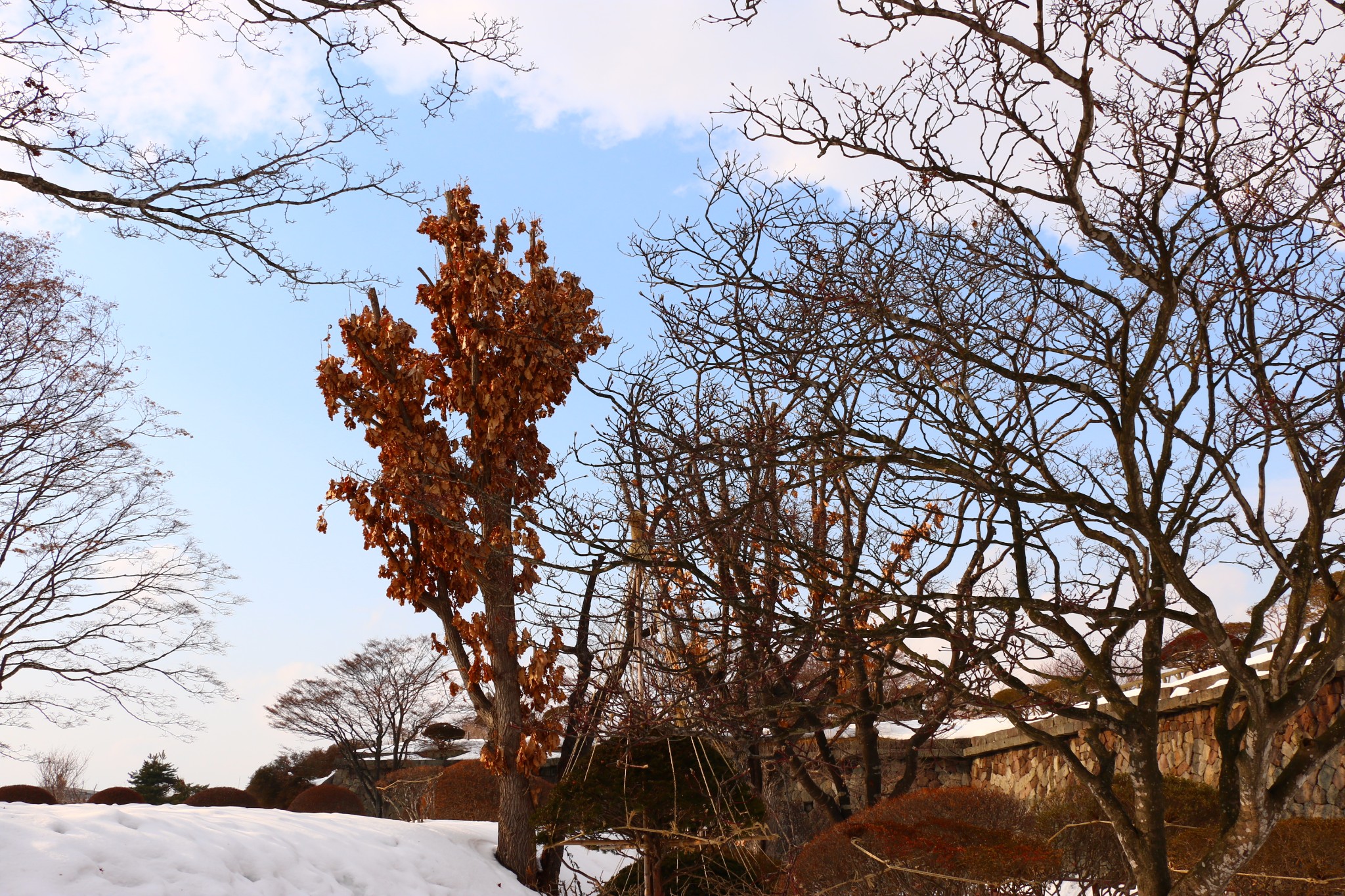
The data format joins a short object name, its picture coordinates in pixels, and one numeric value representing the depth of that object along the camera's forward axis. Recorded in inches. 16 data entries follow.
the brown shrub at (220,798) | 714.2
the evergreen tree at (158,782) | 1086.4
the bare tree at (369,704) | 1029.2
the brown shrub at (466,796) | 750.5
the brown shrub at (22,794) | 622.2
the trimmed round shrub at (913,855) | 234.2
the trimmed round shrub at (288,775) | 1072.8
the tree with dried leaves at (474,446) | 442.3
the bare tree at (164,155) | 234.5
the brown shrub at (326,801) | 788.0
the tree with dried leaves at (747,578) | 181.2
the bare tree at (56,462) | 585.6
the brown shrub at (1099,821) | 294.7
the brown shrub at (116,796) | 675.4
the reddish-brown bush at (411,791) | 709.3
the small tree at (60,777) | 1050.1
